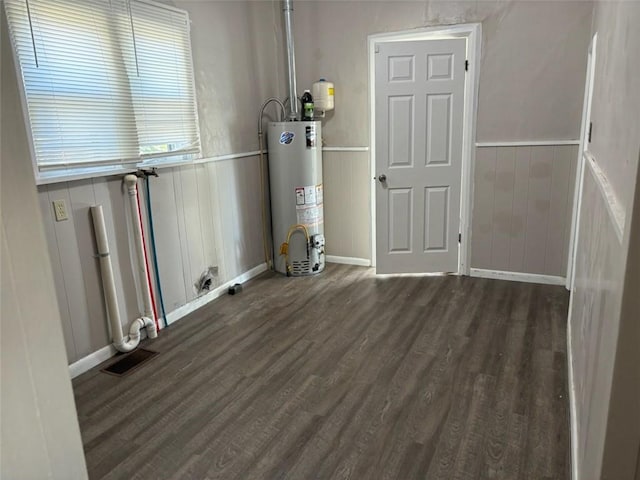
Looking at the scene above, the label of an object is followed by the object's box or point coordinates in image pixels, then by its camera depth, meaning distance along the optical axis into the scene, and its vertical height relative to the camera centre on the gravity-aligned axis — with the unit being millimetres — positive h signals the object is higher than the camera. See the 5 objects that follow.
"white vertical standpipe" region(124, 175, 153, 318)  2971 -669
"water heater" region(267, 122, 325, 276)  4160 -547
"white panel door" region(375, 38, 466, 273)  3852 -186
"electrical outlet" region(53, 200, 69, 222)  2559 -354
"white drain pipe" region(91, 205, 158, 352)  2771 -944
